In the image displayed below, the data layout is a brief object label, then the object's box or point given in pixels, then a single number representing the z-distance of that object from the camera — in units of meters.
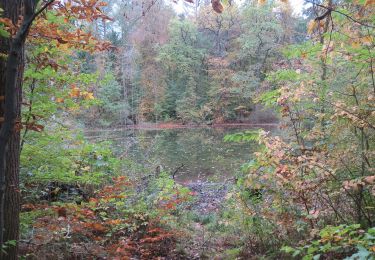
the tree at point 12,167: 3.13
